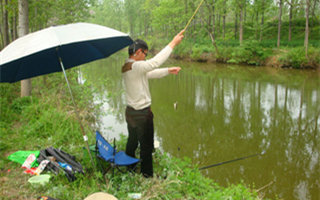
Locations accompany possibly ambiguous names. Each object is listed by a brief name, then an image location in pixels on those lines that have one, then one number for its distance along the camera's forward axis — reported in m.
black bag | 2.98
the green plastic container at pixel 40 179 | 2.79
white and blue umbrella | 2.12
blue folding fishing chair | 2.76
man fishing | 2.46
